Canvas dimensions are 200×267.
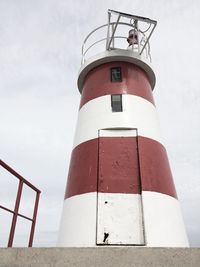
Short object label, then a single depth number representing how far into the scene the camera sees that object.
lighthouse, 4.20
